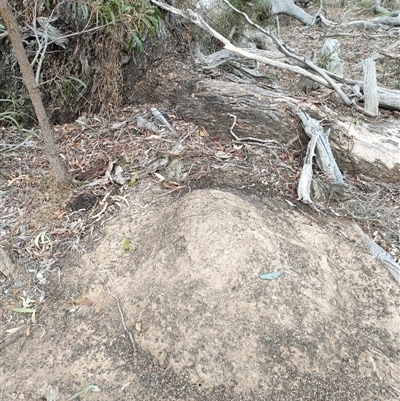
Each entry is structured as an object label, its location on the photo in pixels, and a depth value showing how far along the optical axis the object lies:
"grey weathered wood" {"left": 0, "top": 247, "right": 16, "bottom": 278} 2.21
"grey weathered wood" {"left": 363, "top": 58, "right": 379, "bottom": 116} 3.22
